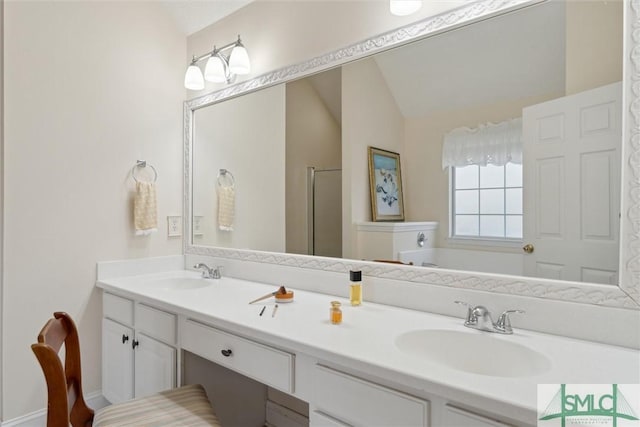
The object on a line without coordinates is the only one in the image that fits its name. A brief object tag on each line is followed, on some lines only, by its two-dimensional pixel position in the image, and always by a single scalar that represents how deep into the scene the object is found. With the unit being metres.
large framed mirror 1.14
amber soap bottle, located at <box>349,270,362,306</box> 1.55
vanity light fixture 2.11
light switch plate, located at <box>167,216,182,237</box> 2.48
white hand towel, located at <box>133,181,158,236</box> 2.25
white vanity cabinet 1.70
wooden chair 1.29
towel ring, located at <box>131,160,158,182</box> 2.29
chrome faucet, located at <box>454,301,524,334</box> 1.21
